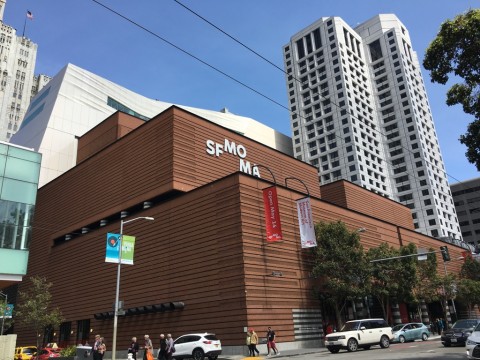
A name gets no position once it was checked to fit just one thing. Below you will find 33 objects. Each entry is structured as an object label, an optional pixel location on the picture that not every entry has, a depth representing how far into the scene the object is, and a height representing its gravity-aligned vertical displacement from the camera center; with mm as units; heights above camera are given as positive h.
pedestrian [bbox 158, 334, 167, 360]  23125 -745
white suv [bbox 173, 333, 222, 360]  25641 -744
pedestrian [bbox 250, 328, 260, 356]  26172 -621
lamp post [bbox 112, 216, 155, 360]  24062 +4525
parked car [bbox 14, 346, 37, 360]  35719 -540
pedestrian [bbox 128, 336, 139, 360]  25175 -553
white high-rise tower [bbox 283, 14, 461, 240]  109312 +56408
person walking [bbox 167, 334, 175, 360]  23138 -674
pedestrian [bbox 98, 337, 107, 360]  23469 -529
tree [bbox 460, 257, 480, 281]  61156 +6187
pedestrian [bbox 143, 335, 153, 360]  22172 -674
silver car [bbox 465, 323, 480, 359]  14305 -998
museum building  30562 +8643
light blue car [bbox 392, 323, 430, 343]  35081 -1011
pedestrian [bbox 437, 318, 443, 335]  47162 -771
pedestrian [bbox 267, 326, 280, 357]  27234 -832
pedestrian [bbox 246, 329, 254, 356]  26188 -724
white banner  34125 +8075
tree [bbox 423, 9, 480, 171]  14707 +8920
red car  33906 -701
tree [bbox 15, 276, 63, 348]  38375 +2930
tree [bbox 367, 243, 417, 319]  38094 +4067
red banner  31812 +8314
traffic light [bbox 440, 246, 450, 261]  33594 +4938
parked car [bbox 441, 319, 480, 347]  25031 -930
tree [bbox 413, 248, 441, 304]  45225 +4103
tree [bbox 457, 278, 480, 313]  51875 +2916
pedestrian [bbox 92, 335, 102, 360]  23375 -463
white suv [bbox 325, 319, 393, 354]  26781 -789
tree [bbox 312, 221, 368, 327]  33688 +4631
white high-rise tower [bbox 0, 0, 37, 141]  143000 +91769
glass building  29953 +9958
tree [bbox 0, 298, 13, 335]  43969 +3064
